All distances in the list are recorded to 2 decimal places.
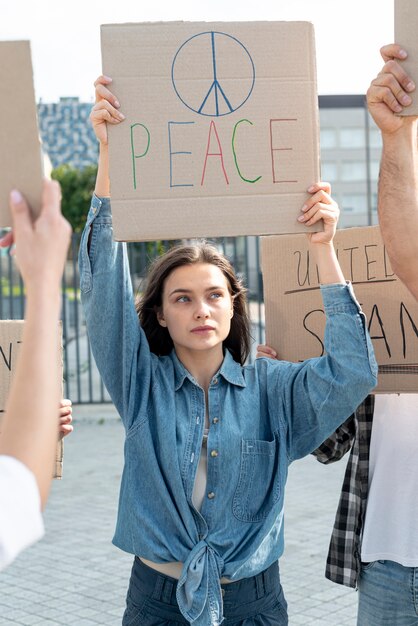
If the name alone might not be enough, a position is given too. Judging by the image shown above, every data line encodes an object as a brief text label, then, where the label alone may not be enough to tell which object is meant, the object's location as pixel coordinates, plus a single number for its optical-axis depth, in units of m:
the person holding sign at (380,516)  2.56
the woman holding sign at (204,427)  2.45
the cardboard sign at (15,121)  1.74
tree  34.59
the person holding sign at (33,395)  1.27
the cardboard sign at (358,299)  2.71
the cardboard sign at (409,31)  2.13
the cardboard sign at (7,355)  2.93
